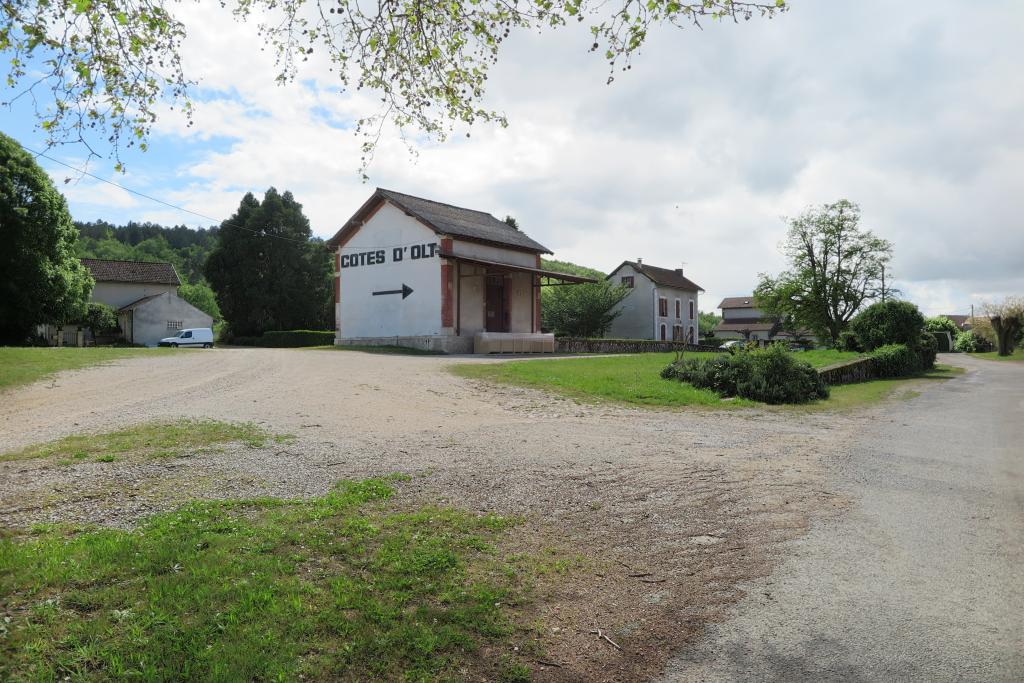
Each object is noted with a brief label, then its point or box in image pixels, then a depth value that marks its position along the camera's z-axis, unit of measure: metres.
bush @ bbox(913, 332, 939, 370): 30.22
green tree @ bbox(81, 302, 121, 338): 42.00
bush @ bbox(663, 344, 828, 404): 15.33
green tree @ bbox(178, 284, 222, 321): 88.25
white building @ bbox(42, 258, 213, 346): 49.41
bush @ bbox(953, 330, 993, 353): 59.25
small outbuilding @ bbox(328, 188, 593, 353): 29.52
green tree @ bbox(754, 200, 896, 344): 41.97
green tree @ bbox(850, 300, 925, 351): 27.94
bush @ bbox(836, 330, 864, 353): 29.46
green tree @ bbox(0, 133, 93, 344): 29.84
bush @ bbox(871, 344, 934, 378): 24.73
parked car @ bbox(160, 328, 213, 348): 42.62
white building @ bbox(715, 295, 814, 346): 89.56
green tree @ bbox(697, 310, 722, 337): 88.56
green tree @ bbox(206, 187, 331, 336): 53.41
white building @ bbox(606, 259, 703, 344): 60.22
